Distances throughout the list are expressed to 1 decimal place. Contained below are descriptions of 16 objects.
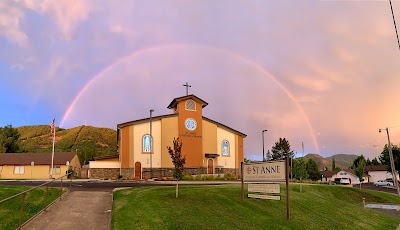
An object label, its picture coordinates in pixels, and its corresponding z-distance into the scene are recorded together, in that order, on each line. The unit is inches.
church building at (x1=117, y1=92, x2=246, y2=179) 2112.7
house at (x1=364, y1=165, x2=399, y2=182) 4990.2
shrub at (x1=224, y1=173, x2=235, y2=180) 1914.4
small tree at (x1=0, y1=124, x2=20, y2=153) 3479.3
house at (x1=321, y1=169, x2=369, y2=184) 5107.3
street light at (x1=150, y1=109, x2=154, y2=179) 2115.4
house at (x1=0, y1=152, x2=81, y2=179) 2586.1
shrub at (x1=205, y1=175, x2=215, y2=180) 1865.7
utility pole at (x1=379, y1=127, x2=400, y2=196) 1930.4
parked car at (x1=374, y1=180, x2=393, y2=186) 3381.2
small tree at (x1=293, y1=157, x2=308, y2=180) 1495.2
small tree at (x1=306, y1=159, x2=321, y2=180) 4490.7
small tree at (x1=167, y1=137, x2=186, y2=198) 739.4
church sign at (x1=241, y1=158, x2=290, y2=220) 689.0
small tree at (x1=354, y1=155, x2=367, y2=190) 2238.7
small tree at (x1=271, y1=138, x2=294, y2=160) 4368.1
